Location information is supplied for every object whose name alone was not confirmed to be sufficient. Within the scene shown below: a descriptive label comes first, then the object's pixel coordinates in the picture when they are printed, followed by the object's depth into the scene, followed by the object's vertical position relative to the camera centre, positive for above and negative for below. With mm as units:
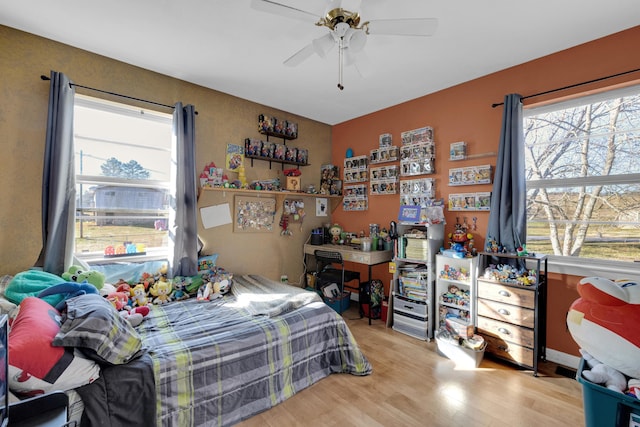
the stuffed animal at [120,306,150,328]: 1958 -734
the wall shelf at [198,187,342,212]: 3023 +247
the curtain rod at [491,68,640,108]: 2080 +1076
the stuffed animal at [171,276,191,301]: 2555 -694
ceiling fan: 1585 +1120
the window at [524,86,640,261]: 2158 +370
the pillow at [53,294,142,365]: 1334 -593
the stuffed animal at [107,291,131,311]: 2086 -660
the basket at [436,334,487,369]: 2291 -1097
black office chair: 3396 -743
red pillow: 1148 -644
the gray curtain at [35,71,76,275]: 2174 +179
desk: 3160 -435
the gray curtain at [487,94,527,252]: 2453 +301
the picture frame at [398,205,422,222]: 2998 +48
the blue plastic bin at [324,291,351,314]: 3436 -1048
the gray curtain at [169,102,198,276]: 2719 +114
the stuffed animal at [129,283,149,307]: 2316 -692
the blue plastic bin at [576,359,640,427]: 974 -647
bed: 1433 -882
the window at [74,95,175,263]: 2480 +278
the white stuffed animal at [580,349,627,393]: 1069 -590
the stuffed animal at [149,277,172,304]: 2455 -691
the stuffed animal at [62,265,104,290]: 2080 -490
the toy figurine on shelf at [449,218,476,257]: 2684 -206
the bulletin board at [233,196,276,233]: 3305 -3
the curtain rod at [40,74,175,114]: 2226 +1017
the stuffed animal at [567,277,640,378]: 1146 -427
